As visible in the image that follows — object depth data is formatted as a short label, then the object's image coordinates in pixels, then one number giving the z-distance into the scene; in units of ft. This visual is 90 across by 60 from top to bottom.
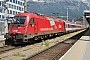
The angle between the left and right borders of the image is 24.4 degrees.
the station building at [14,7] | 345.06
